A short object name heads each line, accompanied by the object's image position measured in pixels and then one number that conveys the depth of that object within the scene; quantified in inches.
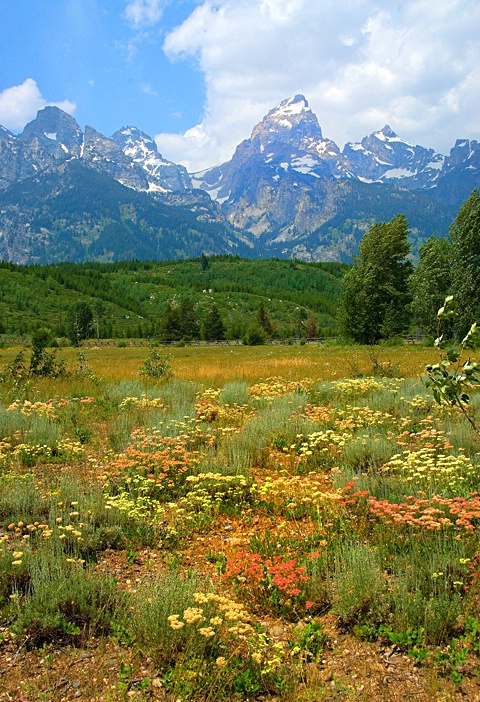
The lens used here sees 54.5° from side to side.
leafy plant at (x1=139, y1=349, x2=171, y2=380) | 808.9
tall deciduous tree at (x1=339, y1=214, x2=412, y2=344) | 1772.9
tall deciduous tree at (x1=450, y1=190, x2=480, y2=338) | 1601.9
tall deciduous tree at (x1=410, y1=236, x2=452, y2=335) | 1706.4
